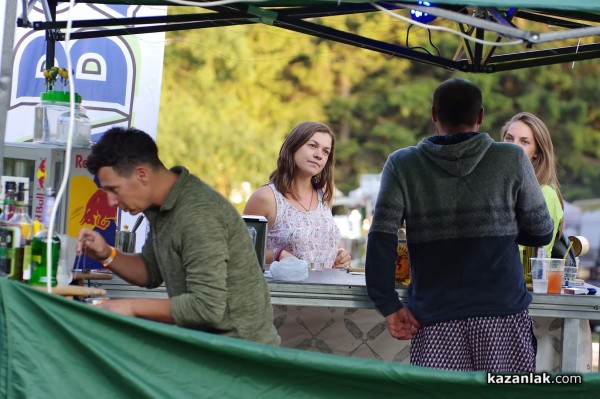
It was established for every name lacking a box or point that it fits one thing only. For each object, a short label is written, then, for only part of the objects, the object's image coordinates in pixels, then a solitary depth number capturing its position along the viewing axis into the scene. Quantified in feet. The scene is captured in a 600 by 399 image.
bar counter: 27.94
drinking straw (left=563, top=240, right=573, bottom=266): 30.86
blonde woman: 31.09
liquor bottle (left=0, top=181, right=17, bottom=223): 22.34
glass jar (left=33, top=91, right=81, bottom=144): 27.27
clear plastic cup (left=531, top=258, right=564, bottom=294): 28.63
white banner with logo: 39.22
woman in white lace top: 34.30
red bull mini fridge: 25.75
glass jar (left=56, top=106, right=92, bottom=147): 26.91
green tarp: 19.27
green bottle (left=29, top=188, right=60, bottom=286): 21.52
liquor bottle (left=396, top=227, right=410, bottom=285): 29.07
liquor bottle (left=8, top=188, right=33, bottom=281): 21.43
